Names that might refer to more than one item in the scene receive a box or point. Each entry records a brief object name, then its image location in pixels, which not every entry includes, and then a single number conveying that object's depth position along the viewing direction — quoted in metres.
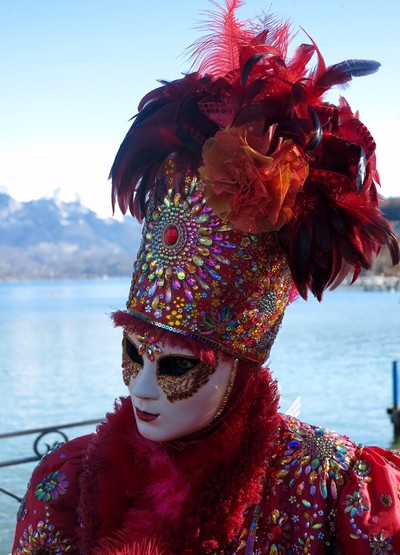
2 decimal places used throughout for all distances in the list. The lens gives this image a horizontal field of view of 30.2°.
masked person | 1.92
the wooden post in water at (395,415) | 11.70
